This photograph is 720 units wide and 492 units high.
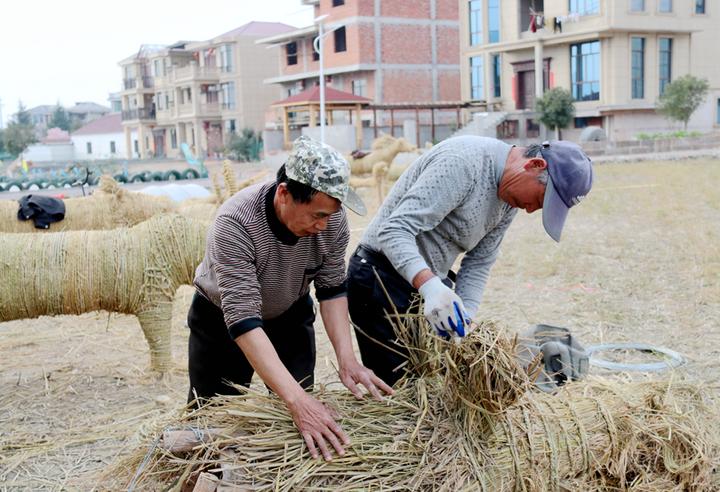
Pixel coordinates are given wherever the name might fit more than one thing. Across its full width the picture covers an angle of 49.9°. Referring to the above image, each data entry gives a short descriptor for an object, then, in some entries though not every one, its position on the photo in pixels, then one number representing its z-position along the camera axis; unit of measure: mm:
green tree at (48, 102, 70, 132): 80312
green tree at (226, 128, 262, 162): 38375
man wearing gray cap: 2598
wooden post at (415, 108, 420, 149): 30806
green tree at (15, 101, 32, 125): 77844
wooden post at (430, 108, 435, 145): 31378
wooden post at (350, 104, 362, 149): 27972
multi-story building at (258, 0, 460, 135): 35688
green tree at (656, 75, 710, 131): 25906
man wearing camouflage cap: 2303
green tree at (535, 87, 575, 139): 27908
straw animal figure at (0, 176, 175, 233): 6281
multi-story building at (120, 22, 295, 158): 45688
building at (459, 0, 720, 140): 28141
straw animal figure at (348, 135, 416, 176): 16656
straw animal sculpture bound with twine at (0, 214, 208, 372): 4508
